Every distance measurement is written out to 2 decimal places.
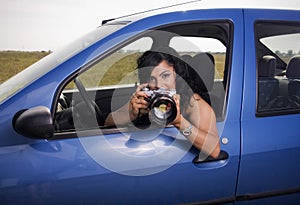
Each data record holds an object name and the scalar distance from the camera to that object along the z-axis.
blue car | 1.48
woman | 1.61
